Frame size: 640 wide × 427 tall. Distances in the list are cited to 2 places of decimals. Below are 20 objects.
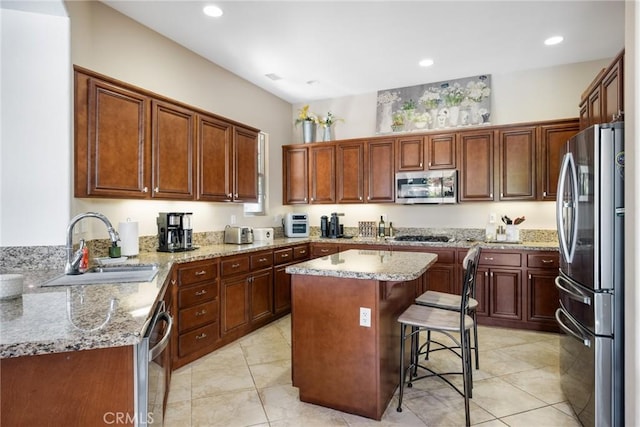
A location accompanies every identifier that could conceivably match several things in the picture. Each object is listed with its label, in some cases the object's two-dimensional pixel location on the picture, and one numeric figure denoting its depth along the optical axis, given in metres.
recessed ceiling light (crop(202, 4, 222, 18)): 2.91
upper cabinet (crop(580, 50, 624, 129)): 2.25
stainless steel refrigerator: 1.86
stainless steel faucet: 2.01
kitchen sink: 1.95
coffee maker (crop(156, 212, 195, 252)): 3.22
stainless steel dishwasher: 1.14
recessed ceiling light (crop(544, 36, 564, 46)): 3.45
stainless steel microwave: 4.32
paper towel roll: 2.87
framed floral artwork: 4.41
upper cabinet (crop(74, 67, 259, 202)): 2.51
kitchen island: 2.15
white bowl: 1.49
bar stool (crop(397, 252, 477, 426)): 2.14
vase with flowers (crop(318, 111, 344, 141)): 5.21
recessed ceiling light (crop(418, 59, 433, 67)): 3.97
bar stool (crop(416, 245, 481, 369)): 2.34
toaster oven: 5.02
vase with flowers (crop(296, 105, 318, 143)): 5.23
